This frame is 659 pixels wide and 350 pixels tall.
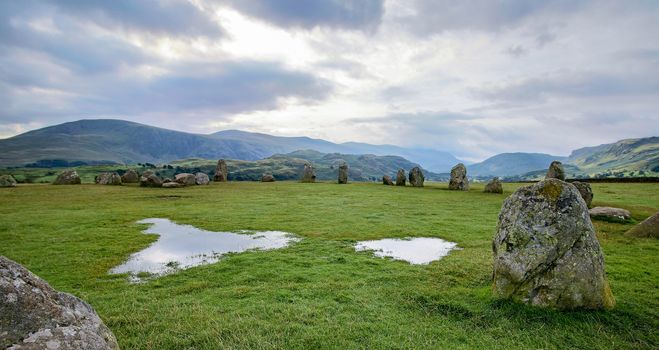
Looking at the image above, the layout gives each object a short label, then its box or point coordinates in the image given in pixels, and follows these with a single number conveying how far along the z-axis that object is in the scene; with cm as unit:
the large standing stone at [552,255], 960
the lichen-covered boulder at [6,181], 4653
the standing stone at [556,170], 4399
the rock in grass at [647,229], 1898
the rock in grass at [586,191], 2850
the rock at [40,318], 496
